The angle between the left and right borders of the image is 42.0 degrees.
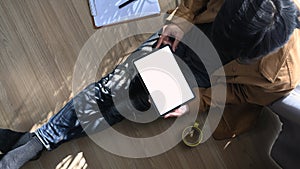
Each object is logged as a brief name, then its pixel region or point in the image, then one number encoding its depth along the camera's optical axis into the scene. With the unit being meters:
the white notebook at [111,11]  1.28
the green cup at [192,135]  1.23
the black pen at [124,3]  1.28
